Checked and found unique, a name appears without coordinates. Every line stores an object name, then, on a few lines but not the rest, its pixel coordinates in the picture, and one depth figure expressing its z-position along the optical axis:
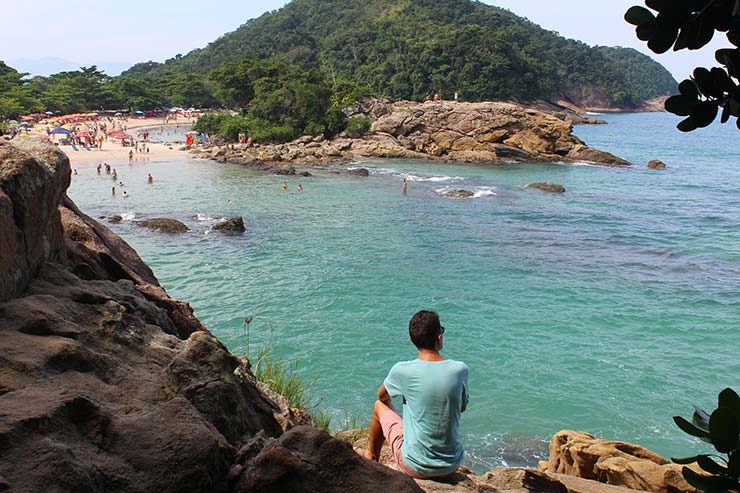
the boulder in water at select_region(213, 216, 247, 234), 24.45
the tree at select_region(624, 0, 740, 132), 1.94
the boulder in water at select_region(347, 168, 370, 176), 40.81
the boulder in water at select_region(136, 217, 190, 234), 24.53
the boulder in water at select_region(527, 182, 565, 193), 36.47
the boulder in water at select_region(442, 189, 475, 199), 33.75
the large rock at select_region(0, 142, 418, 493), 2.86
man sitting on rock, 4.33
